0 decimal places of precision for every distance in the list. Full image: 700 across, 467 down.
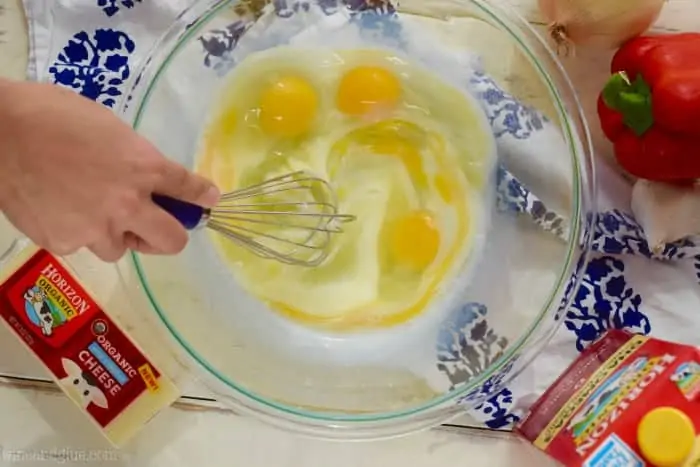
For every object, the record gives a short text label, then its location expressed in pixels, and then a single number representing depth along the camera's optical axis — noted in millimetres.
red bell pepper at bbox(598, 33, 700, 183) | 848
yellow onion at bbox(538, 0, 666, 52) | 883
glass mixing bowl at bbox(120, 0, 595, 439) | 860
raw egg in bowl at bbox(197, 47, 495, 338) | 918
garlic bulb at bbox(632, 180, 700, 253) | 889
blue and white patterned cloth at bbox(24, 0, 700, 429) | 911
